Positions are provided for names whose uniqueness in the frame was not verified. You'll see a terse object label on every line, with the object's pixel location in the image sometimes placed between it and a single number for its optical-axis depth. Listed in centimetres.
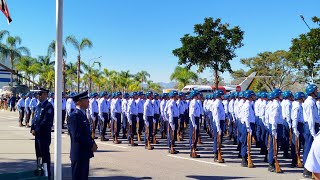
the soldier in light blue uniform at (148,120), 1350
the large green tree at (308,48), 2016
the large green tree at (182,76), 5391
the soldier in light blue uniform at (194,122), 1155
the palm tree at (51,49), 4338
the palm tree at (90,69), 5088
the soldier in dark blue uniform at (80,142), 606
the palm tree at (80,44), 3981
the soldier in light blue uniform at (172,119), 1242
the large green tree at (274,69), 4814
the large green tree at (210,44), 2409
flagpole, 514
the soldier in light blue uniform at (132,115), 1477
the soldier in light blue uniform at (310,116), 891
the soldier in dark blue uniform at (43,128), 805
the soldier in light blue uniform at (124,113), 1551
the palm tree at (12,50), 4966
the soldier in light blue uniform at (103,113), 1572
